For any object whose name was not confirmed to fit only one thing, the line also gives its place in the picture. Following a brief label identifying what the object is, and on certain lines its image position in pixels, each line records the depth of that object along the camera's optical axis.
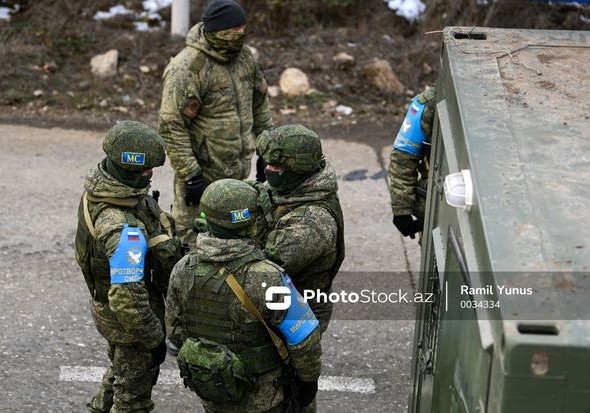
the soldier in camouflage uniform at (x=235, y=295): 8.02
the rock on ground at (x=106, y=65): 19.47
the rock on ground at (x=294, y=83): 19.34
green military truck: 5.13
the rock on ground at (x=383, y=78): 19.50
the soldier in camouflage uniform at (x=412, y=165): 11.03
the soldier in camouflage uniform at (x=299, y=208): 9.18
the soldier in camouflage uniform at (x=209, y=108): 12.44
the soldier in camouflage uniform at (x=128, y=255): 8.89
